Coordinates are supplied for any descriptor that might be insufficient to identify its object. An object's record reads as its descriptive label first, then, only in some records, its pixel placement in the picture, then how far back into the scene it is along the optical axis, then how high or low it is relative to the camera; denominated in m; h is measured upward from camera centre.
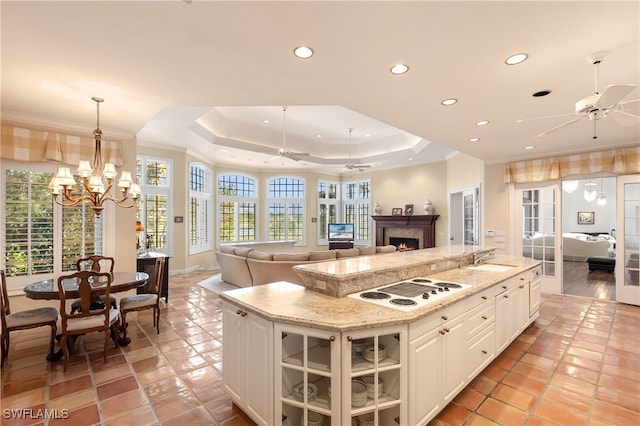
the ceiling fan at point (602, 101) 2.08 +0.87
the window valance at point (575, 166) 4.75 +0.88
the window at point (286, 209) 9.90 +0.22
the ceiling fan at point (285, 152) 5.99 +1.32
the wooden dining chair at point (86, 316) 2.77 -1.00
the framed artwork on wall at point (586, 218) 9.91 -0.11
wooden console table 4.91 -0.91
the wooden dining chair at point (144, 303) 3.49 -1.08
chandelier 2.98 +0.37
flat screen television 9.98 -0.55
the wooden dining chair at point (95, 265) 3.50 -0.69
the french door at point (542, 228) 5.57 -0.27
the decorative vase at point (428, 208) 8.06 +0.20
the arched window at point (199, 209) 7.65 +0.18
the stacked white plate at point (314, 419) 1.80 -1.27
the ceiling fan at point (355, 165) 7.66 +1.42
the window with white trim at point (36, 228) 3.64 -0.16
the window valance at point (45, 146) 3.56 +0.91
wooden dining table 2.85 -0.76
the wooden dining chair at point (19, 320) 2.83 -1.05
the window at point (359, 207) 10.34 +0.30
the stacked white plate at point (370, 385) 1.83 -1.08
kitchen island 1.73 -0.92
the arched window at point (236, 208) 8.82 +0.24
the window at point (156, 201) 6.65 +0.34
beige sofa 5.10 -0.86
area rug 5.77 -1.46
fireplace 8.11 -0.40
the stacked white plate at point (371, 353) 1.82 -0.87
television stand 9.68 -0.99
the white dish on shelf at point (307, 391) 1.83 -1.13
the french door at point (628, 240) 4.81 -0.43
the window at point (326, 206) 10.45 +0.34
